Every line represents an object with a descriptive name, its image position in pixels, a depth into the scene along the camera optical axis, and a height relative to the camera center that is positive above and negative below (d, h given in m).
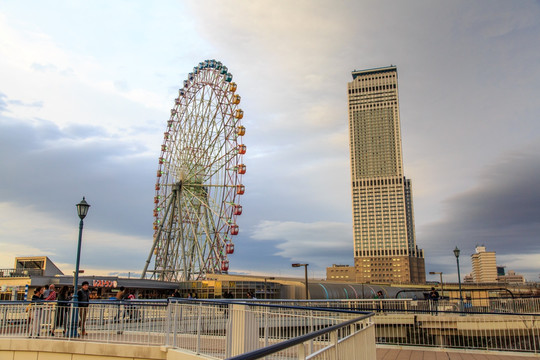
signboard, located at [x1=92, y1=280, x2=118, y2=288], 39.50 -0.19
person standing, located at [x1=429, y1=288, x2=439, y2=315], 23.17 -1.05
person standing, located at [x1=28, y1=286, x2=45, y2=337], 13.38 -1.08
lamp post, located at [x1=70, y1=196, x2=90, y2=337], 15.53 +2.24
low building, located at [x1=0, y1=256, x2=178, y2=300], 34.00 -0.10
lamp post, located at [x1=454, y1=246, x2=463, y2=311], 29.41 +1.80
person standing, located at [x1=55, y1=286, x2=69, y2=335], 13.40 -0.94
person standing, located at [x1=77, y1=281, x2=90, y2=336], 13.13 -0.75
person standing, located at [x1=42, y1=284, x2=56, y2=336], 13.54 -1.00
